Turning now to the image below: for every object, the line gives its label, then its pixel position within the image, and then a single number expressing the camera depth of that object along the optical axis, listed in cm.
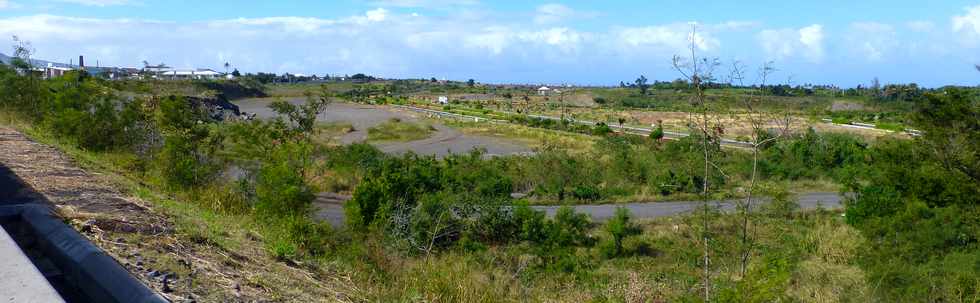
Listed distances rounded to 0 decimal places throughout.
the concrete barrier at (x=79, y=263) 496
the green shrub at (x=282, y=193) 1166
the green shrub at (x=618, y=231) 2131
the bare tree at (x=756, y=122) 1039
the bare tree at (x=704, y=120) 992
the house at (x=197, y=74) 12056
